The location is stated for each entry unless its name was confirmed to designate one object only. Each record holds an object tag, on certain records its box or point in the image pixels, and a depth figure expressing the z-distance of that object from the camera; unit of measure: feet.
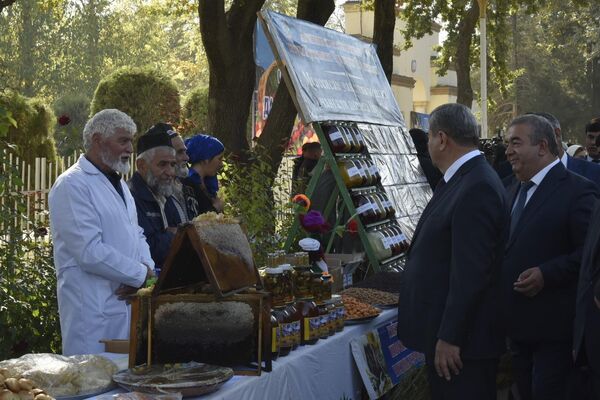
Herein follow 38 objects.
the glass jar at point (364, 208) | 23.88
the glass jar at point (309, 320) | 15.21
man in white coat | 15.52
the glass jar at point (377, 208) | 24.52
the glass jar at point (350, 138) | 24.79
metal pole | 71.13
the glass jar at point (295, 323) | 14.56
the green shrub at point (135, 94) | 70.03
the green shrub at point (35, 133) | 56.65
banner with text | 23.12
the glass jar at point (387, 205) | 25.38
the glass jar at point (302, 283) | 15.53
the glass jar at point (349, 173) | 23.88
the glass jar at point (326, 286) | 16.03
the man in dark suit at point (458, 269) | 14.01
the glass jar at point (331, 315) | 16.15
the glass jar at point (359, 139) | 25.49
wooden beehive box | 12.84
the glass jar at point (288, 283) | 15.00
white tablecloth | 12.75
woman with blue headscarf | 21.33
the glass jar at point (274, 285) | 14.75
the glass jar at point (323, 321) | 15.70
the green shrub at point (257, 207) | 24.57
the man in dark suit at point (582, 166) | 21.64
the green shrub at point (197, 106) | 76.86
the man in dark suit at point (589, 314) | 15.24
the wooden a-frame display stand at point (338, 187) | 23.49
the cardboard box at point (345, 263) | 21.97
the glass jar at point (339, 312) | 16.53
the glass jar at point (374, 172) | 25.59
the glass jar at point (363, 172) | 24.56
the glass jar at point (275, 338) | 13.53
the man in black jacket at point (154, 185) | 18.31
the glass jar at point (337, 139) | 23.90
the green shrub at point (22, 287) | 19.76
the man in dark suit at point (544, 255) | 17.90
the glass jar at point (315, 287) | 15.76
